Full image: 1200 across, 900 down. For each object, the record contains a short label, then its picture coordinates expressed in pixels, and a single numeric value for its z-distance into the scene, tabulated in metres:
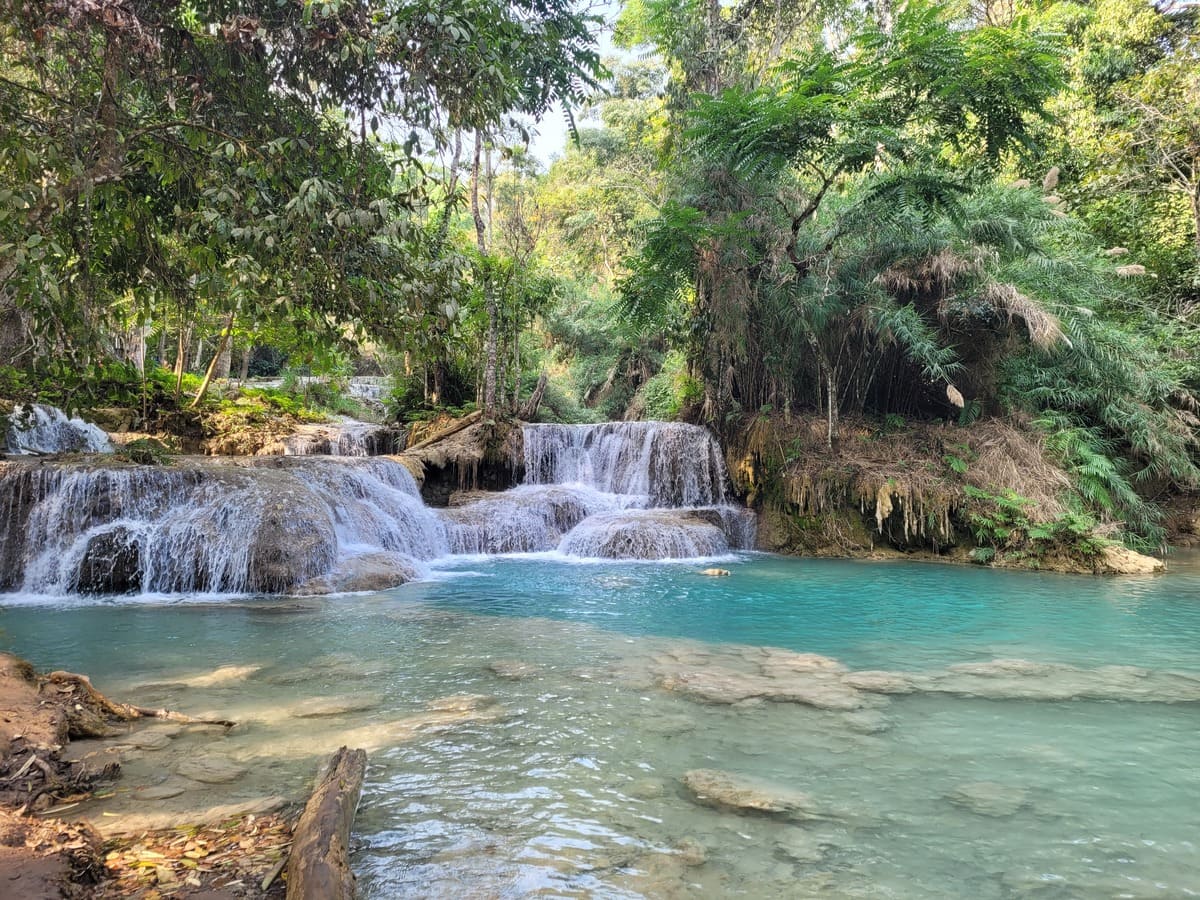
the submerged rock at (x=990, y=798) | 3.11
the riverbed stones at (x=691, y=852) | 2.64
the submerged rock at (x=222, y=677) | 4.72
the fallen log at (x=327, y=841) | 2.03
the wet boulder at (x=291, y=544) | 8.57
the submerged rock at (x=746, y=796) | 3.05
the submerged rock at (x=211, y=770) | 3.12
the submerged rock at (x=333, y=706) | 4.12
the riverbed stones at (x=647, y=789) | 3.18
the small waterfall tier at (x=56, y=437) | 11.83
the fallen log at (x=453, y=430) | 14.71
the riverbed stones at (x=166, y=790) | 2.87
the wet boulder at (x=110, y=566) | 8.33
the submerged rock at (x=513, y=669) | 5.05
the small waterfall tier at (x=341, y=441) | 14.34
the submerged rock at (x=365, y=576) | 8.53
